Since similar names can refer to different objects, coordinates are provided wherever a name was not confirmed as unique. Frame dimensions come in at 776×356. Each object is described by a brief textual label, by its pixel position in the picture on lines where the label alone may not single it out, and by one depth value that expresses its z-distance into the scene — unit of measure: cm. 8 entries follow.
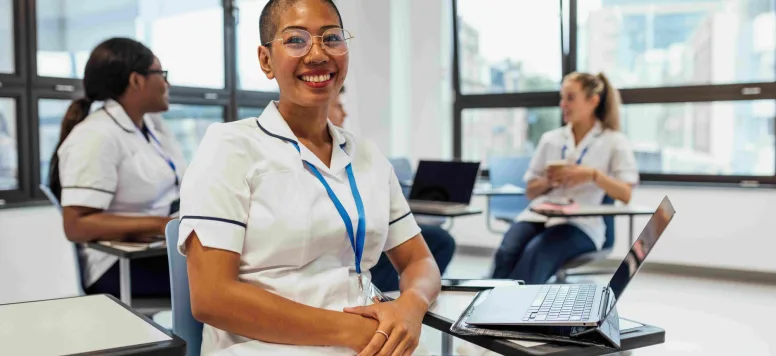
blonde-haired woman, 321
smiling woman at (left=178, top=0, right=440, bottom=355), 123
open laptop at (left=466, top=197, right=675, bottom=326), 113
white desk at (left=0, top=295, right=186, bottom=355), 101
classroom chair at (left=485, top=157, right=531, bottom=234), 468
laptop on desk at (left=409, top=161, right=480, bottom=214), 331
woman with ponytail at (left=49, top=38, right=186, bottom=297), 232
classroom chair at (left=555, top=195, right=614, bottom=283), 323
